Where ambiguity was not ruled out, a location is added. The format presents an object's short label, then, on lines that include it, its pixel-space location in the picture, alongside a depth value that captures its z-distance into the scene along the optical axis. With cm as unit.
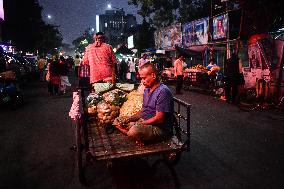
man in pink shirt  828
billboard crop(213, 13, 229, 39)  2119
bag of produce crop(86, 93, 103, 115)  640
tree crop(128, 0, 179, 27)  3941
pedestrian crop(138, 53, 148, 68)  2006
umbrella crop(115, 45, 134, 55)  2915
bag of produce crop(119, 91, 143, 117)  599
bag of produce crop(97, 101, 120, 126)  603
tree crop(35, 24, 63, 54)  6200
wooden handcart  448
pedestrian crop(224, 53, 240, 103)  1323
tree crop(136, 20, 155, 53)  4441
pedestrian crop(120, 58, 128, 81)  2921
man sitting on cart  486
